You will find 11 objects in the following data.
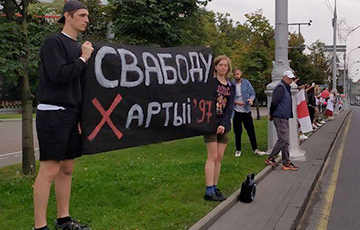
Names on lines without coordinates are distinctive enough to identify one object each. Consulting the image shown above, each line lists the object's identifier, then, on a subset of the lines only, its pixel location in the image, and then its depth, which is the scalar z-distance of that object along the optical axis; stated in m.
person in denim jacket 8.92
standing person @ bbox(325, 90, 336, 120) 24.29
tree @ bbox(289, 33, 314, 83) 33.06
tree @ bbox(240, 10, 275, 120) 23.88
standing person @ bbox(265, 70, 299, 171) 7.73
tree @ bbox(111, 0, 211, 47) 9.95
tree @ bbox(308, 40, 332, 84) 42.65
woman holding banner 5.25
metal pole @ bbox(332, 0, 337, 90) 33.08
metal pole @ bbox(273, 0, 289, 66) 9.34
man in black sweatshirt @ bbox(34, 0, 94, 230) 3.34
